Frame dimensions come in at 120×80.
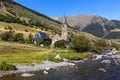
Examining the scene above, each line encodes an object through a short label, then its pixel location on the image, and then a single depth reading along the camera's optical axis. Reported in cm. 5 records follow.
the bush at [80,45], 5321
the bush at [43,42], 6178
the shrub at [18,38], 6032
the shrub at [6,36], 5905
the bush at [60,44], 6014
